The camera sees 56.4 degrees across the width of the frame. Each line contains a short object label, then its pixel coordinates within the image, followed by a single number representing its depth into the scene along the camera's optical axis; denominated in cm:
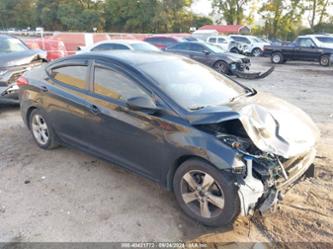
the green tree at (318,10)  3828
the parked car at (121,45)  1076
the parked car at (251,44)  2459
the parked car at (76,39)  1678
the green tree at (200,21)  4966
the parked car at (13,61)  643
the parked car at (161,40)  1777
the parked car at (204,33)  2784
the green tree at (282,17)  4025
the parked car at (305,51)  1703
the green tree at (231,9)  4647
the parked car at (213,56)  1260
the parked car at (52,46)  1121
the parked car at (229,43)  2320
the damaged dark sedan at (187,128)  281
